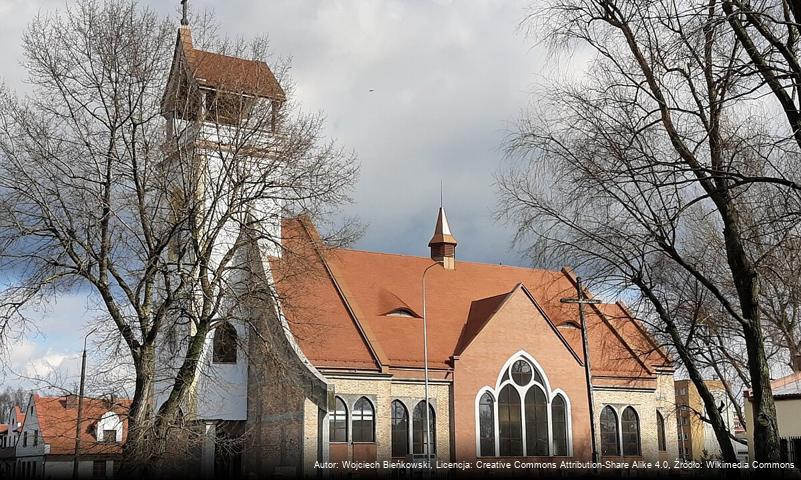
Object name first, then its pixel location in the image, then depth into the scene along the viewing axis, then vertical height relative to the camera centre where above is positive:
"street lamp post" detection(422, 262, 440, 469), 30.54 +0.44
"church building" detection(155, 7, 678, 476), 31.14 +1.95
